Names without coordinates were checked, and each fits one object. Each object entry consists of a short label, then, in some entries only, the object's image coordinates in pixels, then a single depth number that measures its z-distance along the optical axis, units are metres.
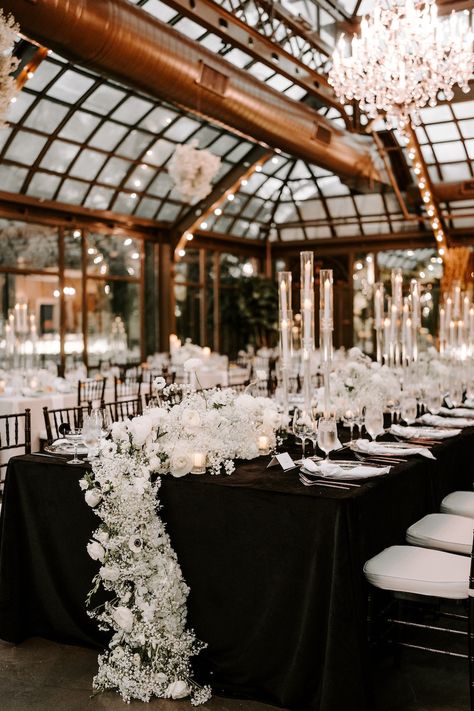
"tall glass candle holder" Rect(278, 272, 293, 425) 4.09
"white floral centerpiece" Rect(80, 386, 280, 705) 3.23
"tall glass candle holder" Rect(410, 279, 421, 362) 6.55
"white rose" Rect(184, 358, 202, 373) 3.81
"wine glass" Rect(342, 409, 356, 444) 4.58
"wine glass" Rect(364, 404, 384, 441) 4.17
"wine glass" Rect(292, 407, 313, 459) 3.90
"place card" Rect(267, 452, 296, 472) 3.55
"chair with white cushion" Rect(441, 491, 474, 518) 4.24
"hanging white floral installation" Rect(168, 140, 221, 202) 9.97
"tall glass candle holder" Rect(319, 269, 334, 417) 3.70
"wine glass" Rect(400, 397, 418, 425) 4.89
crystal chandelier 6.76
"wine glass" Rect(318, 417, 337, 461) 3.53
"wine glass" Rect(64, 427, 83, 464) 3.80
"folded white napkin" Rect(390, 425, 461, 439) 4.52
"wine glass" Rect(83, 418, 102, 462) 3.72
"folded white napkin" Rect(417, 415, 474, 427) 5.07
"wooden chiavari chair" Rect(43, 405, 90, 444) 4.45
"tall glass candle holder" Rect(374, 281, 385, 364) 6.33
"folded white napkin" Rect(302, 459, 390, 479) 3.32
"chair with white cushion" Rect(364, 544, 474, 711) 3.03
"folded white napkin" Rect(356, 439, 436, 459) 3.90
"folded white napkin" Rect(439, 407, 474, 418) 5.66
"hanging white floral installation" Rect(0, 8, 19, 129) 4.88
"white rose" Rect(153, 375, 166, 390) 3.52
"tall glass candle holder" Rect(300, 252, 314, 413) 3.84
